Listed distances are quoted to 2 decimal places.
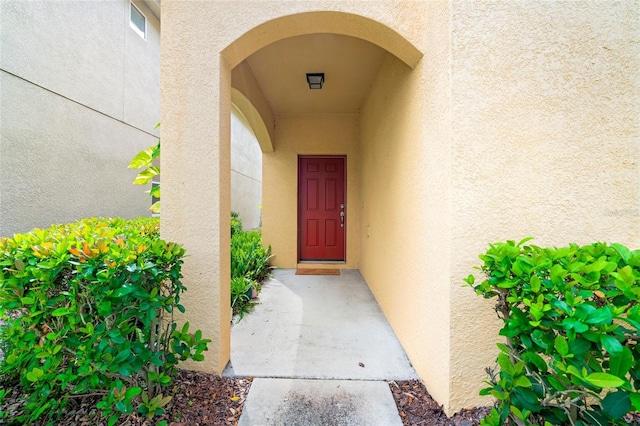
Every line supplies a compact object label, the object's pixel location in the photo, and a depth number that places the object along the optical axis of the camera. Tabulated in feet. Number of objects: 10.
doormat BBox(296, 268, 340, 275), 16.19
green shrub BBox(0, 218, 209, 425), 4.59
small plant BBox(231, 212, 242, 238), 23.16
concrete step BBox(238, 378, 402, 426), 5.30
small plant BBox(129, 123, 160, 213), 9.36
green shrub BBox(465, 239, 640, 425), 3.04
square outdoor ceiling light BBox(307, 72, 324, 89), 11.77
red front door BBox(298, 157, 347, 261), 18.06
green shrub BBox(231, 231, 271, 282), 13.26
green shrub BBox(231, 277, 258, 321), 10.47
